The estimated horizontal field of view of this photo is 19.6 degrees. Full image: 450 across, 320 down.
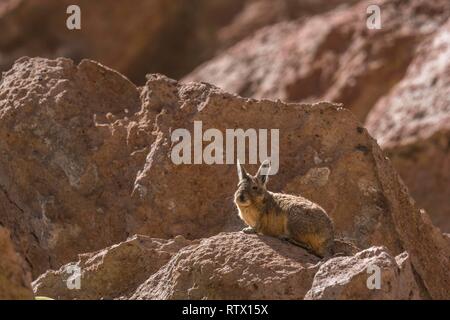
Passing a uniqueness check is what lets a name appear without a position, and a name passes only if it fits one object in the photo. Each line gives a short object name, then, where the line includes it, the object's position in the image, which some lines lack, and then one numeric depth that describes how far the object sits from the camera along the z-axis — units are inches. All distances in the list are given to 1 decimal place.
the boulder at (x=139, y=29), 1096.2
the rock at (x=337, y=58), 941.8
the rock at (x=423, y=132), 807.7
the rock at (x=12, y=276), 362.9
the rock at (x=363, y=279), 367.2
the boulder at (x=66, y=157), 496.4
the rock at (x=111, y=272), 426.3
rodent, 430.0
